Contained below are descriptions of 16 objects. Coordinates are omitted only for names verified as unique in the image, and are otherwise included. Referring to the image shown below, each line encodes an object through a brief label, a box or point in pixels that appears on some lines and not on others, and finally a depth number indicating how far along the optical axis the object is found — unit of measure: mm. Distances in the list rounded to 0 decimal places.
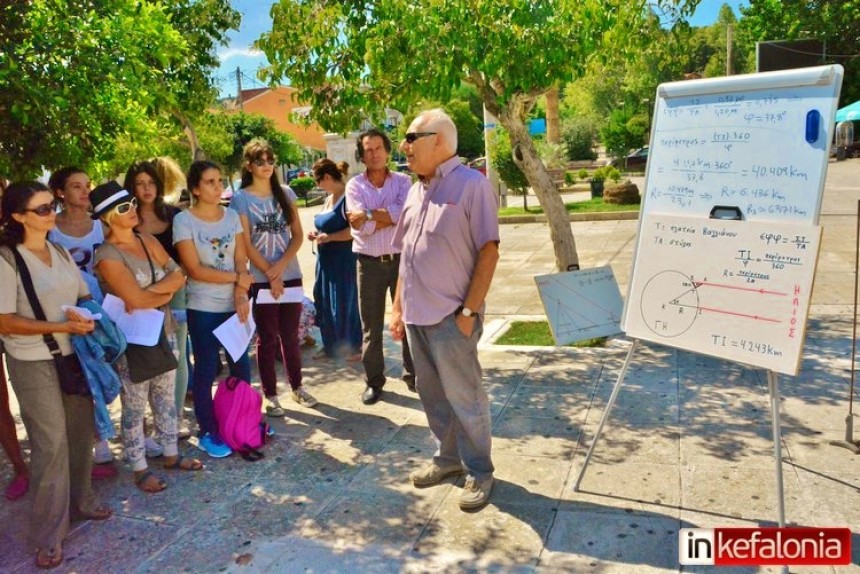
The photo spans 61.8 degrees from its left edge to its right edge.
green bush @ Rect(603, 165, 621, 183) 20328
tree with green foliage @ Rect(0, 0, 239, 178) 4281
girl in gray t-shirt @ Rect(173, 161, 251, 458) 4395
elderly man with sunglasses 3533
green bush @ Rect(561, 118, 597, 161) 39344
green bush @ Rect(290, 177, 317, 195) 35688
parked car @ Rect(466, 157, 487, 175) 30150
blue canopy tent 13373
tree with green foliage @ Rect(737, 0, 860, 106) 32469
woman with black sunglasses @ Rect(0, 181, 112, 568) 3375
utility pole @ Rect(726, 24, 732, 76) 30805
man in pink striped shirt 5277
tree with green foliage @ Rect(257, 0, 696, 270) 5152
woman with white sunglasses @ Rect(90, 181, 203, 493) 3920
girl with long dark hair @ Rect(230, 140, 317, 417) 4906
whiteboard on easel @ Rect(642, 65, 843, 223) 2932
